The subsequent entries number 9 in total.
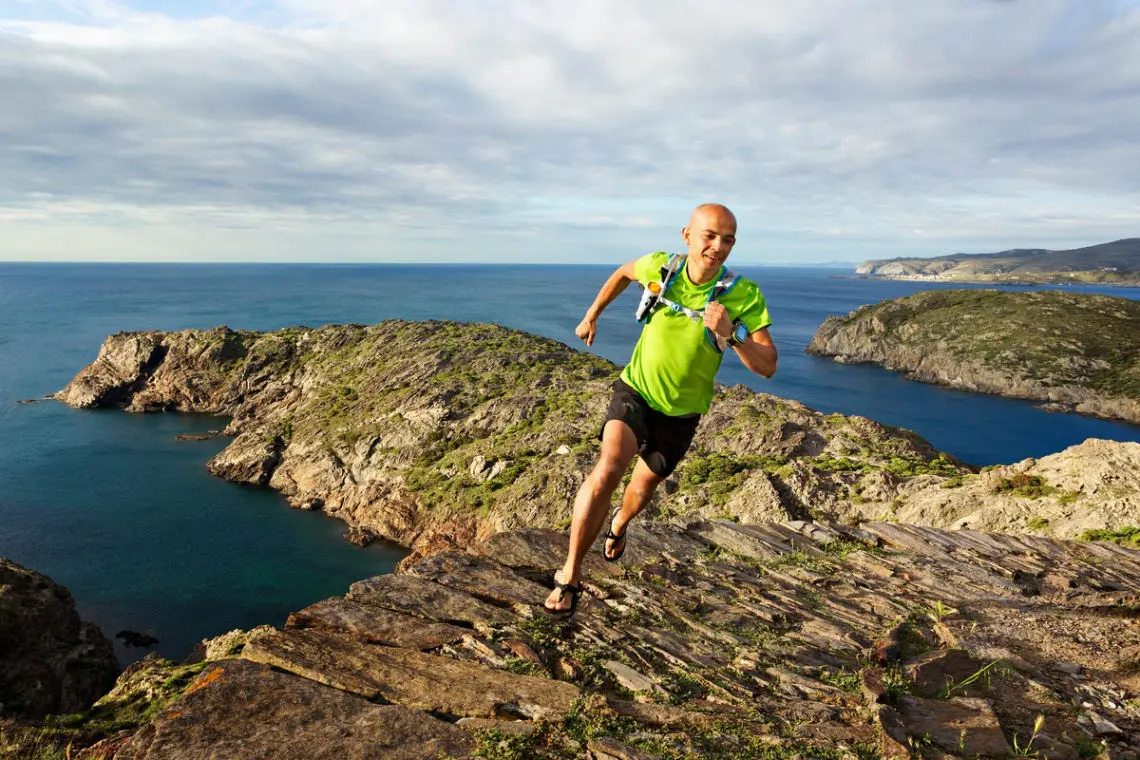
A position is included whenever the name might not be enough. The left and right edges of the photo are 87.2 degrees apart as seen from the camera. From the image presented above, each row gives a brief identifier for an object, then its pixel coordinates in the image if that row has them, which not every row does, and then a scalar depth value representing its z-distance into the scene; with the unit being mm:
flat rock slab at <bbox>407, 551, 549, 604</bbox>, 8461
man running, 5500
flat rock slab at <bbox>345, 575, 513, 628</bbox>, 7703
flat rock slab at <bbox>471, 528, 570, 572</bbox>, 9719
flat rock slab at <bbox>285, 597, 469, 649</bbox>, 7016
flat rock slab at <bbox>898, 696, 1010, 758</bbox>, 5316
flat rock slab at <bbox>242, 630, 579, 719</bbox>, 5750
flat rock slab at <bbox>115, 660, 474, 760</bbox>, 4855
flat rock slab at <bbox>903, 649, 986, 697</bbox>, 6477
